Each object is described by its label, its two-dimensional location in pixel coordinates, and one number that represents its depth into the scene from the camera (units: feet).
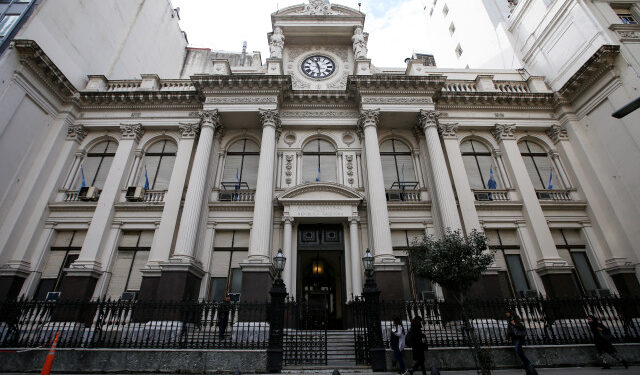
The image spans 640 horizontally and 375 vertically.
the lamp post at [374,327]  28.09
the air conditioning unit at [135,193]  49.33
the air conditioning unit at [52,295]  42.48
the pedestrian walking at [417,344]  26.37
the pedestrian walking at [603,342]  29.37
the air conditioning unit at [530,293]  42.73
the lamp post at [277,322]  27.73
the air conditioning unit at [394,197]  50.77
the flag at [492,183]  52.24
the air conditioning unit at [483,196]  50.85
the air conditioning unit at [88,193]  49.44
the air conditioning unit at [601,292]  42.04
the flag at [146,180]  51.49
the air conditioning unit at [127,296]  42.39
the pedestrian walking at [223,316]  30.47
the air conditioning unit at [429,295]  42.65
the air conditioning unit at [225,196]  50.98
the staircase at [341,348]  30.98
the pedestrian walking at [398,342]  27.09
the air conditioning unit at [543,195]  51.31
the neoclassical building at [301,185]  43.98
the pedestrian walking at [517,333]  28.07
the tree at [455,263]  29.91
